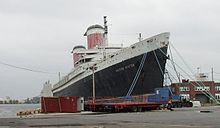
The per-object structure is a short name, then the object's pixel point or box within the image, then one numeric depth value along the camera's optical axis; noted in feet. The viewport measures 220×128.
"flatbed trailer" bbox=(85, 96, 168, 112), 89.34
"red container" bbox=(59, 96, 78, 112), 98.23
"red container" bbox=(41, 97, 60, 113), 98.10
